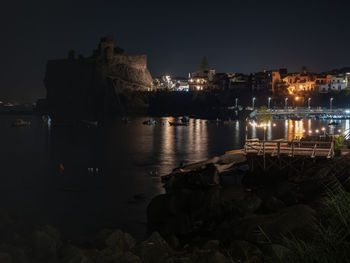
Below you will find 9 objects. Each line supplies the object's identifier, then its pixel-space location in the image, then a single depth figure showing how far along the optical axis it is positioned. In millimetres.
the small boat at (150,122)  102875
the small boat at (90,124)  104812
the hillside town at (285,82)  146000
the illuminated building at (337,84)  145250
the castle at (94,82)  156125
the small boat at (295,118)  121500
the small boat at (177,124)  100300
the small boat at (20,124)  106125
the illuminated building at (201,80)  168125
